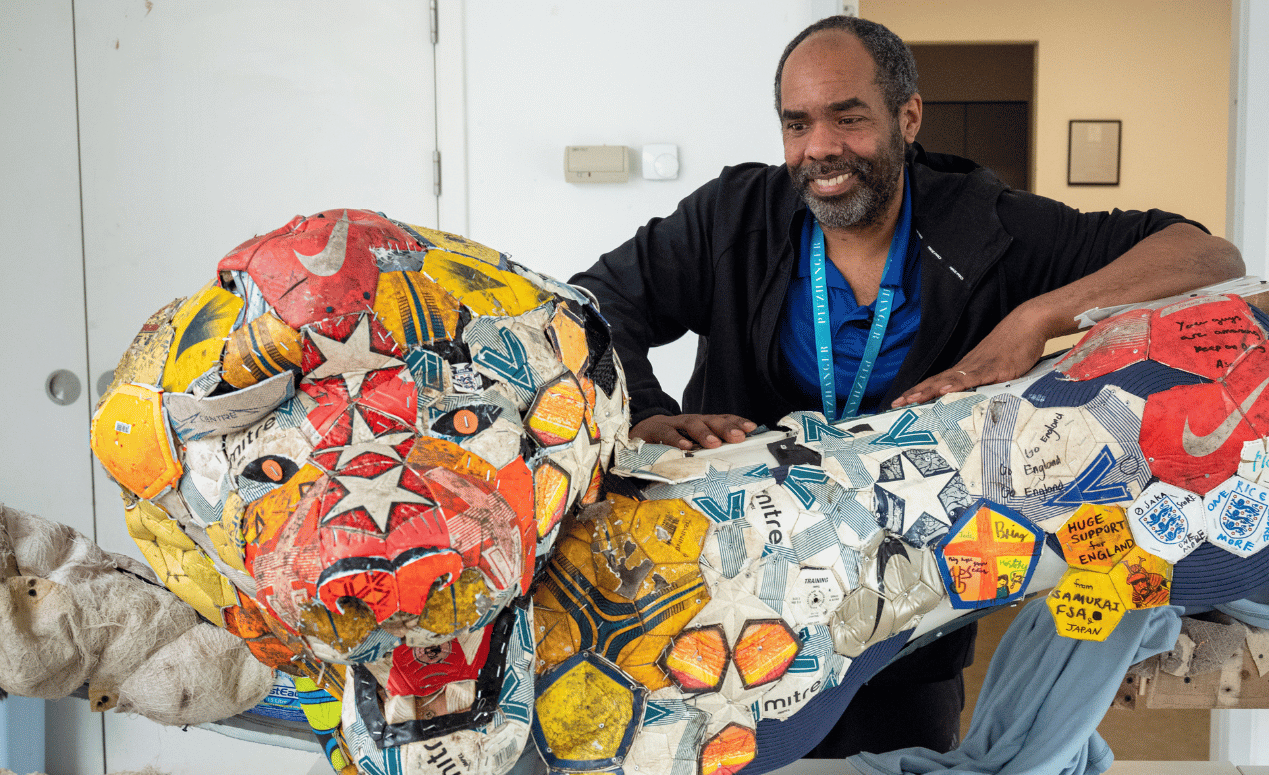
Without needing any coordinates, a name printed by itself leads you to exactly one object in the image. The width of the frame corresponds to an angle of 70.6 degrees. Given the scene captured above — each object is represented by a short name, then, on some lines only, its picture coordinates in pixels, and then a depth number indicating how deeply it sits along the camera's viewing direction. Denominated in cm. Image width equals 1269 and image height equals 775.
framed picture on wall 427
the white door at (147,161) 212
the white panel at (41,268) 209
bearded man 120
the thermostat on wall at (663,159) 213
